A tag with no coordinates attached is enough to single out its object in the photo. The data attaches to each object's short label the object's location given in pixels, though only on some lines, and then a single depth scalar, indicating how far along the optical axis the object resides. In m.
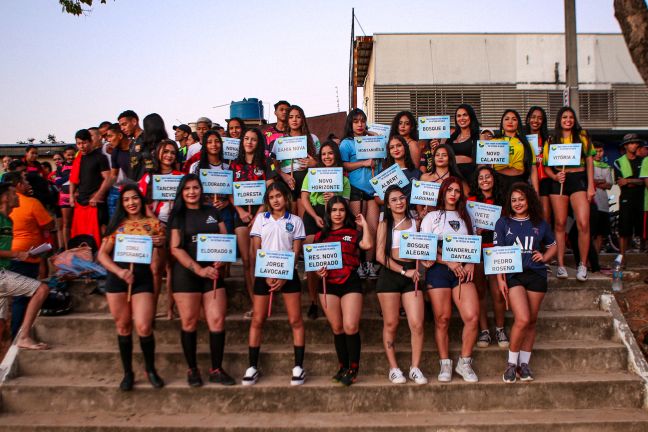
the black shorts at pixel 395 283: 4.93
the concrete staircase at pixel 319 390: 4.61
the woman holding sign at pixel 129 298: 4.81
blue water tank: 14.43
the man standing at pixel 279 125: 6.54
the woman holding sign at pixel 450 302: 4.86
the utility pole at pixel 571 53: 8.48
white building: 16.19
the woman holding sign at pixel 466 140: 6.09
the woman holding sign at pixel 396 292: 4.86
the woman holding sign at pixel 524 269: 4.82
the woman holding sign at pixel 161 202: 5.32
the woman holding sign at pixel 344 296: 4.87
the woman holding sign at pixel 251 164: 5.91
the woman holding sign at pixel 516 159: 5.99
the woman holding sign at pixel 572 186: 5.93
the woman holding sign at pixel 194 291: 4.86
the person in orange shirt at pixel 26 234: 5.65
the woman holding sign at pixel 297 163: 6.03
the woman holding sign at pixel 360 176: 5.89
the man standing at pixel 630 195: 7.42
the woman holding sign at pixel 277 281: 4.91
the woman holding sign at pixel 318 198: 5.59
